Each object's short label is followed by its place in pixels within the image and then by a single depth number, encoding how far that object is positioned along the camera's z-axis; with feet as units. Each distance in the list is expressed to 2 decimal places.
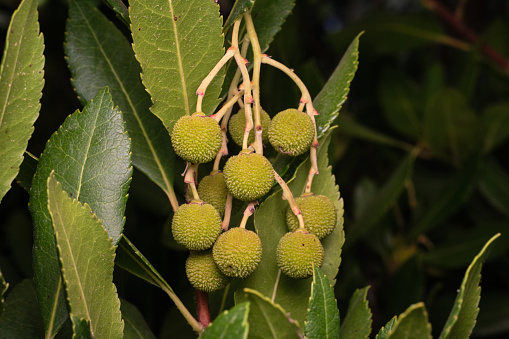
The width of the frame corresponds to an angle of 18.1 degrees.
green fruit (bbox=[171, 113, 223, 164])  1.39
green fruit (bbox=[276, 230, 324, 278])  1.40
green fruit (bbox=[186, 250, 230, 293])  1.41
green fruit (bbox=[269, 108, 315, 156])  1.42
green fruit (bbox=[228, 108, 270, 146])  1.45
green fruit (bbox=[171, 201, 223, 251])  1.40
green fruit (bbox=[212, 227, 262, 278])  1.38
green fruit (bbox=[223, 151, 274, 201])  1.39
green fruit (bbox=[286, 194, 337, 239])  1.42
